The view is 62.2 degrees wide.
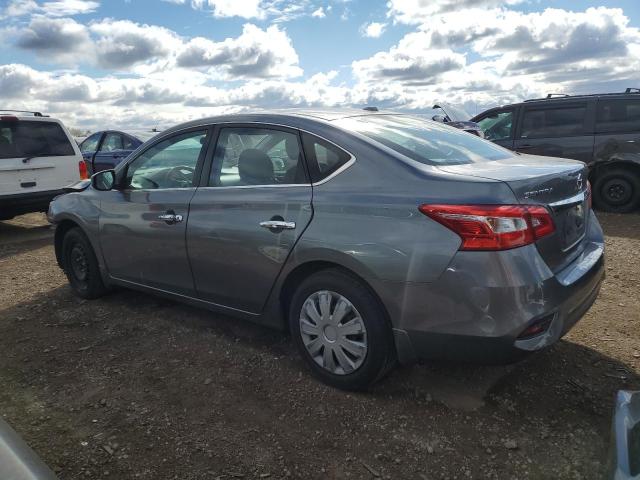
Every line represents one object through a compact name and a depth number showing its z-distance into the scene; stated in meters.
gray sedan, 2.46
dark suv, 7.68
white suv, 7.38
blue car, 10.65
